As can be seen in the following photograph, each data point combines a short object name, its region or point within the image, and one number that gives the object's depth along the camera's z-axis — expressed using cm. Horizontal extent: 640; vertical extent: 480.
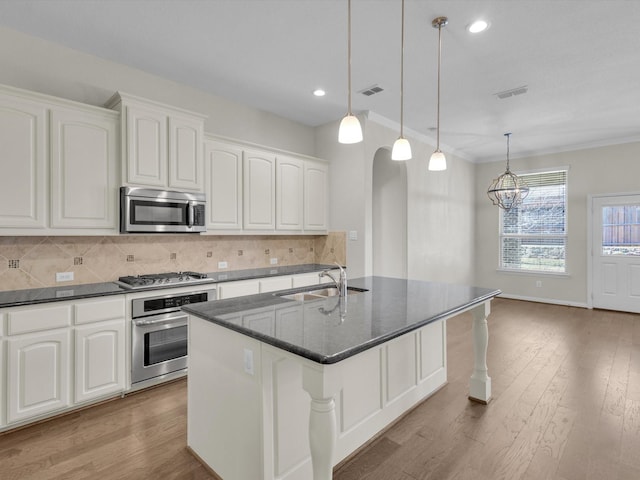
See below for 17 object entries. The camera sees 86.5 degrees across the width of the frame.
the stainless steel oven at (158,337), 275
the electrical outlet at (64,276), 281
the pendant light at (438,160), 258
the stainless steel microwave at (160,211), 286
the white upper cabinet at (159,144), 286
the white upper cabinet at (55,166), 240
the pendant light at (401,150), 234
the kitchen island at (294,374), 136
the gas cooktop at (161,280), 286
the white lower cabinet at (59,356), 223
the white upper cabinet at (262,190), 358
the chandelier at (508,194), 635
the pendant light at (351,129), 204
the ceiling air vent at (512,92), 368
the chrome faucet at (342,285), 221
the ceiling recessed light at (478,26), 251
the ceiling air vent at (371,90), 363
